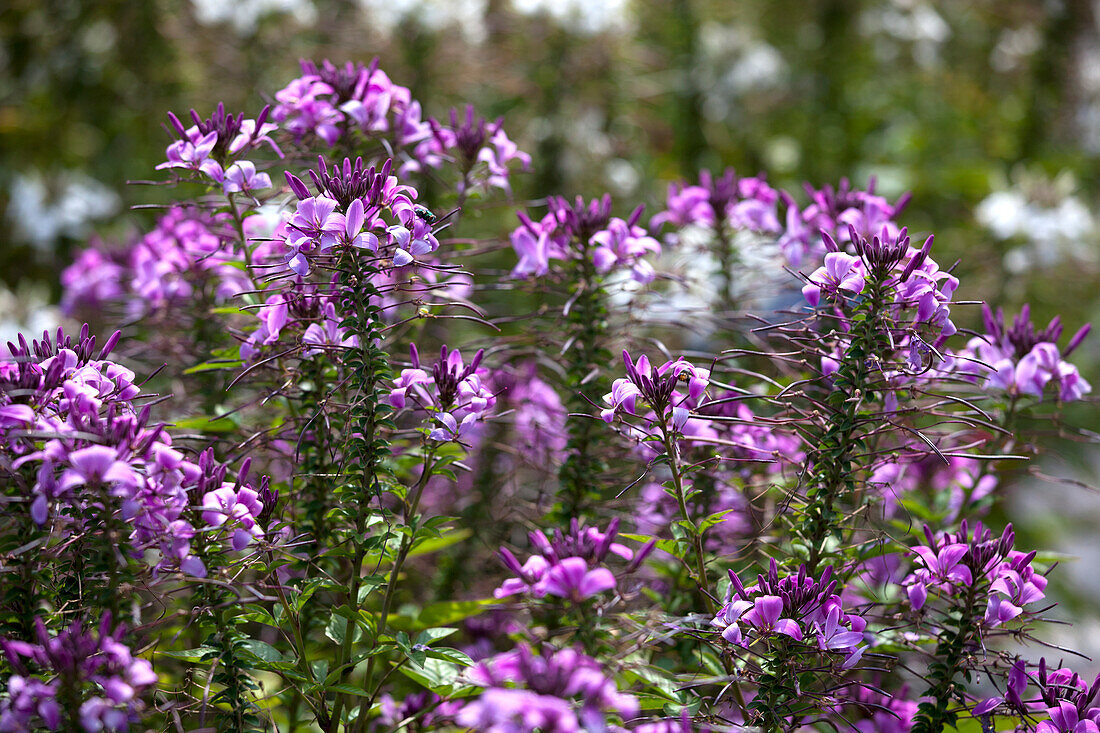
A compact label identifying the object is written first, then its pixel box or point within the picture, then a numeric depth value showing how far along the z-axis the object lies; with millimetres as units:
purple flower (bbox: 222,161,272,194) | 2389
